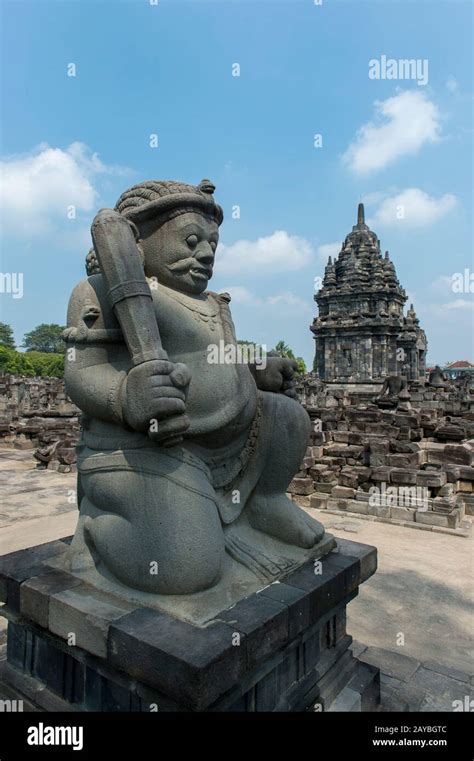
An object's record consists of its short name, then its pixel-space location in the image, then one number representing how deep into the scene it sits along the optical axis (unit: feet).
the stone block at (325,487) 28.71
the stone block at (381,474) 28.07
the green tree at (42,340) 323.37
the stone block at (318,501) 26.96
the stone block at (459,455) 32.53
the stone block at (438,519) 22.61
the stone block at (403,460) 30.94
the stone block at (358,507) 25.26
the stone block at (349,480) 28.89
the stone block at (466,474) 28.99
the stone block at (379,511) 24.40
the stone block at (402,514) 23.63
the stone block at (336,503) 26.22
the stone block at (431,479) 26.58
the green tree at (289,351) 227.12
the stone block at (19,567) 8.79
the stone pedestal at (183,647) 6.54
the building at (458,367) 258.57
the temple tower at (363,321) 127.54
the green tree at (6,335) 264.97
